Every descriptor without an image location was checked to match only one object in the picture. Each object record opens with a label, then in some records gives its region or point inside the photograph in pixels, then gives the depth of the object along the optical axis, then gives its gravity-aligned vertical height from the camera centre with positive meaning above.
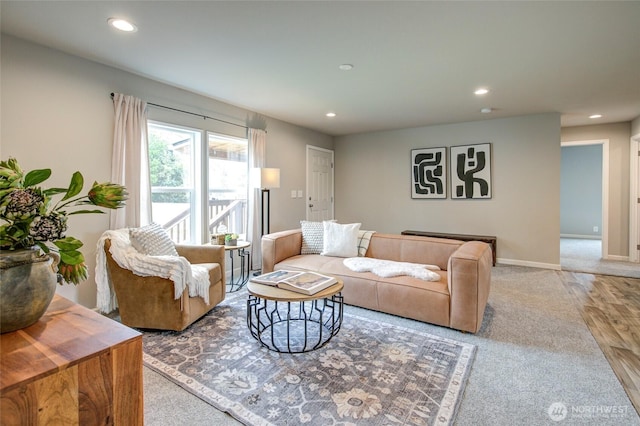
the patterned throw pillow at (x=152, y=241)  2.74 -0.31
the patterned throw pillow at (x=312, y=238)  3.95 -0.40
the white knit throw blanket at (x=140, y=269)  2.50 -0.51
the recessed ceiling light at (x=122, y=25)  2.21 +1.30
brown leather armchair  2.52 -0.77
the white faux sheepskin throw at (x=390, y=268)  2.92 -0.60
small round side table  3.70 -0.91
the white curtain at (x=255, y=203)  4.57 +0.05
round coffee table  2.25 -1.02
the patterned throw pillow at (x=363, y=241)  3.76 -0.42
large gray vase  0.84 -0.22
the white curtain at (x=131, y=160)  3.05 +0.46
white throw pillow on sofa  3.70 -0.41
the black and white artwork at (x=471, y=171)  5.19 +0.60
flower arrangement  0.82 -0.01
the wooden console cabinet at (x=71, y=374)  0.68 -0.39
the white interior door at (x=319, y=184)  5.92 +0.44
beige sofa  2.57 -0.66
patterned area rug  1.69 -1.08
